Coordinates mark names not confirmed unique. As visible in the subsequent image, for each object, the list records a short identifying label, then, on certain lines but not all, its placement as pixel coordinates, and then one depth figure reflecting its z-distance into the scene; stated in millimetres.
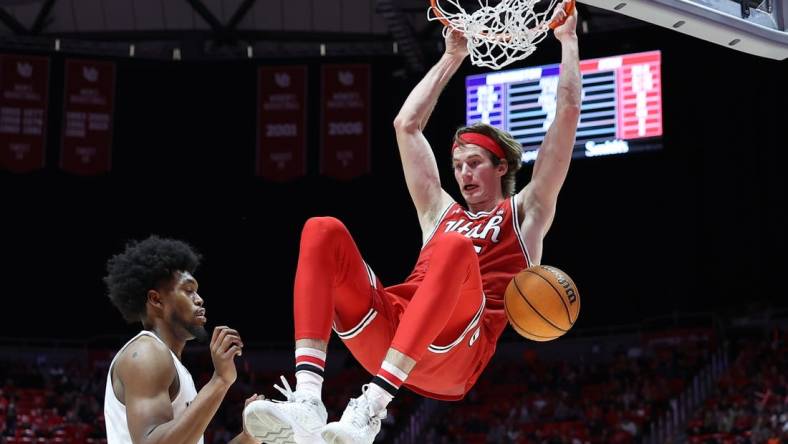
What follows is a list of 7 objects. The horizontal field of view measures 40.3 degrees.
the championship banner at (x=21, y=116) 16047
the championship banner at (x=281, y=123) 16234
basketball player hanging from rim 4281
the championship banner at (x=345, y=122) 16250
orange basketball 4785
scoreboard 13805
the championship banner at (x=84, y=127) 16125
